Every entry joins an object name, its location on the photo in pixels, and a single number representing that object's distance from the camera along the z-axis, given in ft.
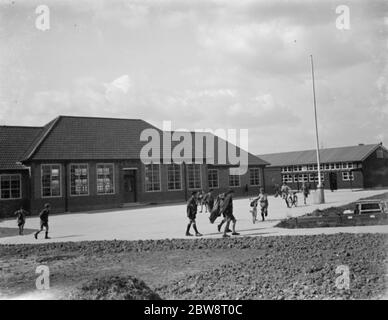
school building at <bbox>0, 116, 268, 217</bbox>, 90.12
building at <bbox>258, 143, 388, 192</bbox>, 155.12
